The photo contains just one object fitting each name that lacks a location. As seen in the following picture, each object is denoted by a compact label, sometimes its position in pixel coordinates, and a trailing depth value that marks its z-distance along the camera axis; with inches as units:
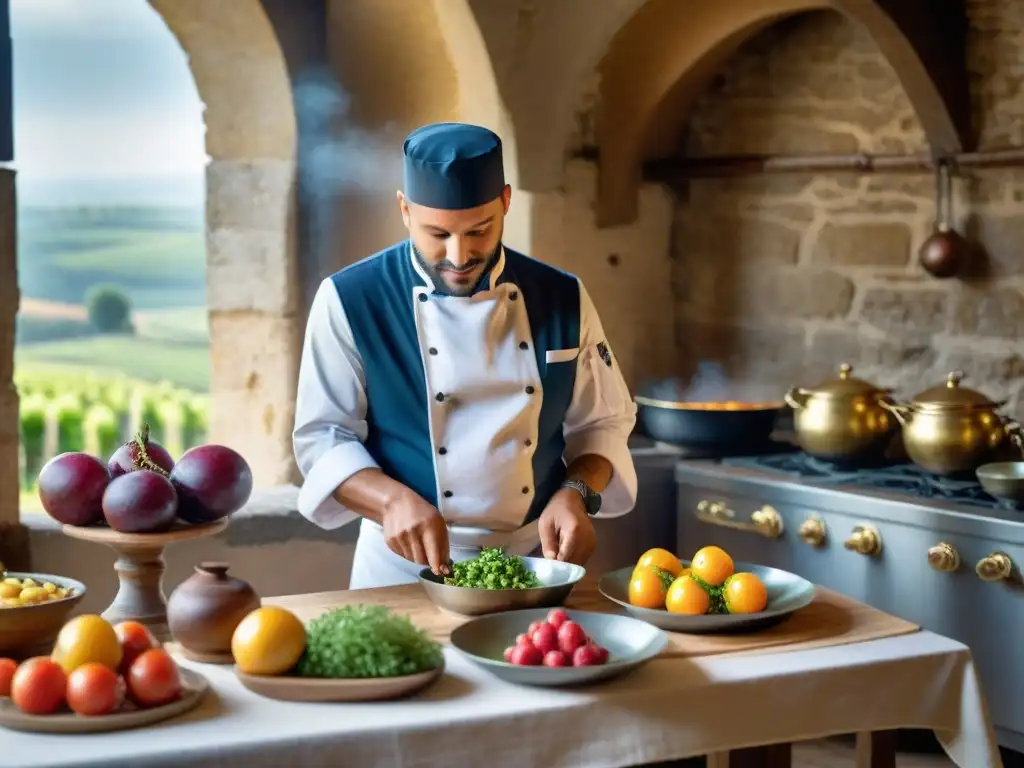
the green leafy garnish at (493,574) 91.6
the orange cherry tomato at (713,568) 93.7
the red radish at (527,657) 79.0
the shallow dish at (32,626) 81.9
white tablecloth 70.7
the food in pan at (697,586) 90.6
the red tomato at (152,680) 73.2
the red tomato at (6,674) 75.8
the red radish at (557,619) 81.7
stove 135.0
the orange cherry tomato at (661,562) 95.1
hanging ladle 160.6
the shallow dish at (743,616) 89.3
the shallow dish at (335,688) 75.6
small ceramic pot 81.9
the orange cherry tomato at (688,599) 90.4
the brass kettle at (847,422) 154.9
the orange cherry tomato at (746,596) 90.4
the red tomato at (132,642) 75.8
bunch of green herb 76.5
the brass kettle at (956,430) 144.9
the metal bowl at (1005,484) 135.9
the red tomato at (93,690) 71.5
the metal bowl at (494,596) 90.7
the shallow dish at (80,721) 71.0
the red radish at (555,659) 78.5
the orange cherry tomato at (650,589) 92.6
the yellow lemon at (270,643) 77.0
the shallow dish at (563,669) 78.2
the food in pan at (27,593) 83.4
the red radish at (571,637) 79.9
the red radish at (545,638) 79.9
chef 99.9
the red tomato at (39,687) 71.7
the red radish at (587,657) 78.7
